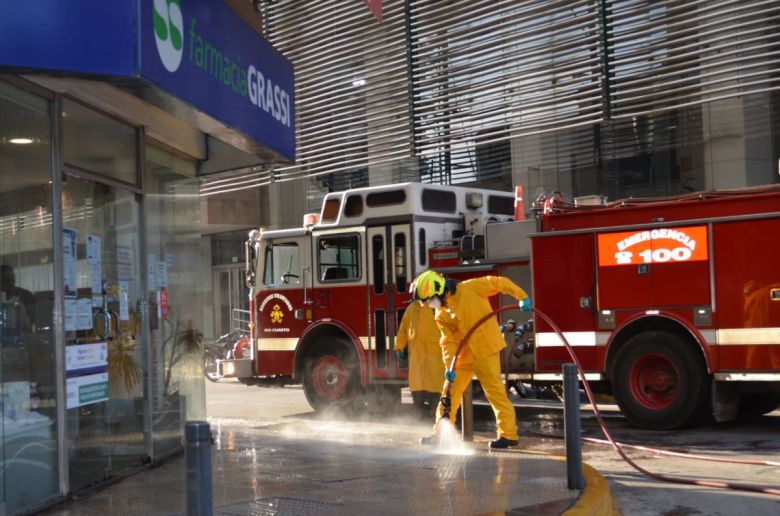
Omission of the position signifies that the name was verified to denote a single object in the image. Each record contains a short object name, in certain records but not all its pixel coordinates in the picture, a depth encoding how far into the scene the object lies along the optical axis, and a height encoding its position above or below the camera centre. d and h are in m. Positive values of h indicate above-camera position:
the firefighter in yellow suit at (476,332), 9.86 -0.53
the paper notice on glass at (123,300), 8.68 -0.10
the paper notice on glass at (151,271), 9.20 +0.15
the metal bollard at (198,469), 4.50 -0.81
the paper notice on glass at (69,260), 7.52 +0.22
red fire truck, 10.96 -0.14
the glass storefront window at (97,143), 7.85 +1.20
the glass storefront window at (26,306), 6.84 -0.11
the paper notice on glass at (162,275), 9.55 +0.11
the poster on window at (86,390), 7.57 -0.77
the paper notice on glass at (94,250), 8.10 +0.32
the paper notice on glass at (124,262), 8.68 +0.23
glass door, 7.72 -0.35
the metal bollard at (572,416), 7.09 -0.99
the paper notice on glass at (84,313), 7.82 -0.19
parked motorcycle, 23.39 -1.50
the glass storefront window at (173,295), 9.42 -0.08
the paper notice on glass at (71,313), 7.58 -0.18
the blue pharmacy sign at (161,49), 6.10 +1.59
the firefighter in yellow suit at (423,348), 12.05 -0.82
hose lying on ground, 7.57 -1.63
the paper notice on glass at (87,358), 7.58 -0.53
